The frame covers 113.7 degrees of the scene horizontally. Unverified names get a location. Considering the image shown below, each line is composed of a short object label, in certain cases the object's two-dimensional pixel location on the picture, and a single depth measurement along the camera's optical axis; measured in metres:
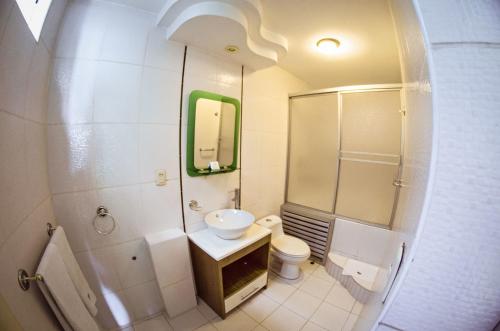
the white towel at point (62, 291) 0.65
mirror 1.43
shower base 1.64
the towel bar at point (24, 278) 0.58
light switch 1.34
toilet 1.79
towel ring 1.15
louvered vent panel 2.09
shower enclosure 1.78
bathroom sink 1.39
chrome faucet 1.86
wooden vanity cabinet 1.36
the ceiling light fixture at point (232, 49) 1.39
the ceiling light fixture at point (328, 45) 1.53
